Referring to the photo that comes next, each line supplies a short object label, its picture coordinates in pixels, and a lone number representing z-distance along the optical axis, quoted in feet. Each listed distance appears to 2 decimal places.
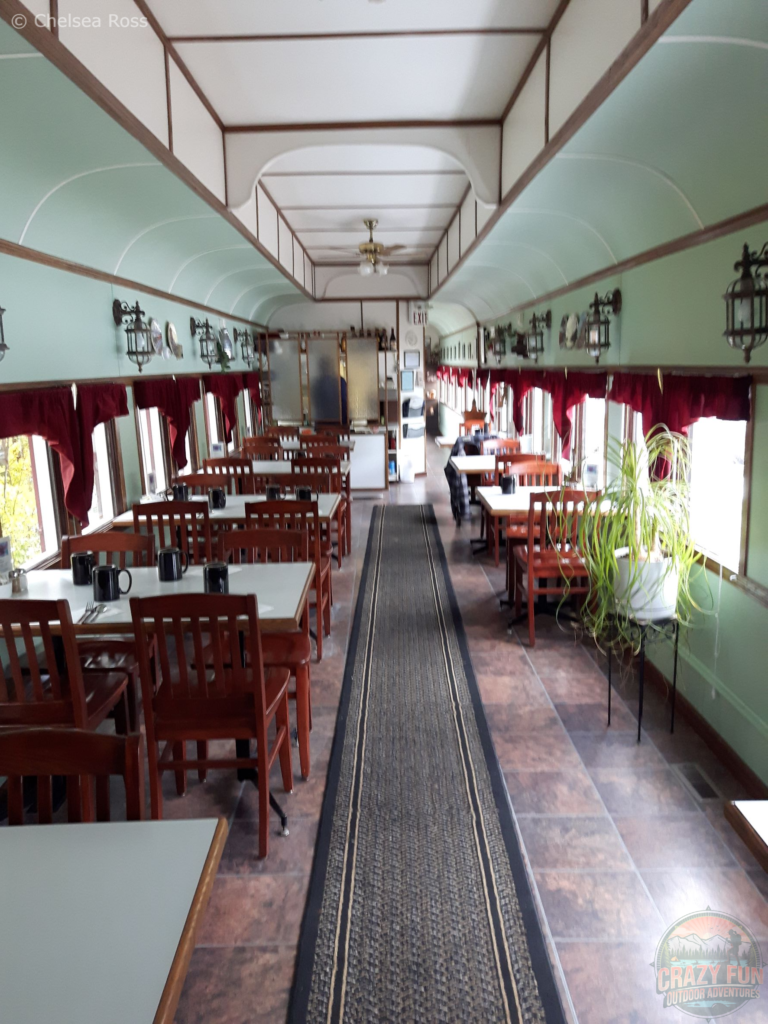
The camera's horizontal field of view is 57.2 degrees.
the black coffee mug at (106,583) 10.27
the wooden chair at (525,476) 16.66
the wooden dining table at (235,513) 16.14
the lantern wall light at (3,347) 10.91
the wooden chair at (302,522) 13.66
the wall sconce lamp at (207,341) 23.93
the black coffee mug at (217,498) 17.65
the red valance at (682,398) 10.23
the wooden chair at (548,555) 14.83
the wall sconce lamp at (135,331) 16.84
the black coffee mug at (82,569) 11.12
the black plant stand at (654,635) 11.53
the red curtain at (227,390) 25.75
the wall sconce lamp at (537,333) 22.64
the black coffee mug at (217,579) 10.41
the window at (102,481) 16.97
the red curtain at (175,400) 18.57
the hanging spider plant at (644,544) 11.16
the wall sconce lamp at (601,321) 15.92
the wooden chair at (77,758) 5.32
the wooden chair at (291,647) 10.25
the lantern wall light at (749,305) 9.21
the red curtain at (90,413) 14.25
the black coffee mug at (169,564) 11.12
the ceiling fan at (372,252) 25.94
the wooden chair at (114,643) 10.87
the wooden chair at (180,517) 14.65
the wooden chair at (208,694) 8.04
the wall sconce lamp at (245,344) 30.86
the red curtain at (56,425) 11.90
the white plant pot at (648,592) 11.39
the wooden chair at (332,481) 20.40
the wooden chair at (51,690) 8.09
